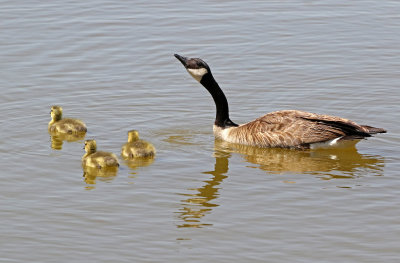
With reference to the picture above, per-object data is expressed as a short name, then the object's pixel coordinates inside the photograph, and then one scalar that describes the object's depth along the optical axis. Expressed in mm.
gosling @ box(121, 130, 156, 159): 12977
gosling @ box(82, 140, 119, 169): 12484
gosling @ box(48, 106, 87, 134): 14273
